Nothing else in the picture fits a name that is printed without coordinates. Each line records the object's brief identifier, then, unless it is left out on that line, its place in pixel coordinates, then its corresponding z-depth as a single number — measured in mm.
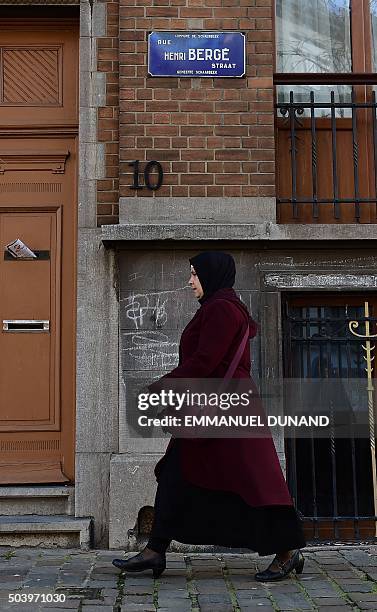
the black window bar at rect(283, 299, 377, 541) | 5770
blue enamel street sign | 6043
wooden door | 6008
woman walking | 4371
